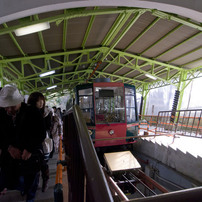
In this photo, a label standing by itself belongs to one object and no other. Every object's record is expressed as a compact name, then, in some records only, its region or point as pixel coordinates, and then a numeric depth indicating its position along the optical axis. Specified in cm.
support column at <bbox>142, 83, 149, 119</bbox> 1750
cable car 510
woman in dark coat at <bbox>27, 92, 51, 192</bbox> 216
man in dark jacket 164
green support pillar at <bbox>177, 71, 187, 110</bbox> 1143
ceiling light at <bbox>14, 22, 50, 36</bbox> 429
